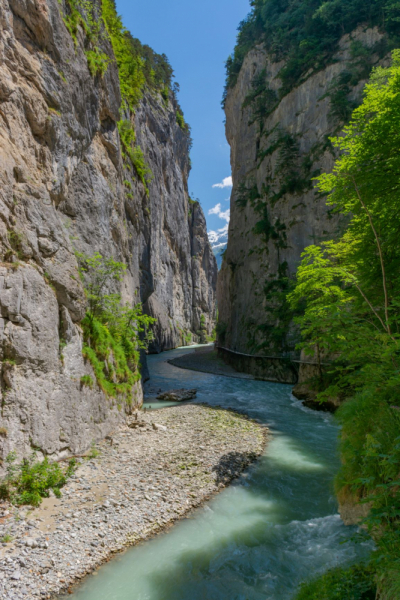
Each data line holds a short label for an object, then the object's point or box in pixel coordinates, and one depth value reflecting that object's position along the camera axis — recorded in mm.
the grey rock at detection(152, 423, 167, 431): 13364
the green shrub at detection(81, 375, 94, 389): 10641
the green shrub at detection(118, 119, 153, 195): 22797
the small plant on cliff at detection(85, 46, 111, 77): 15789
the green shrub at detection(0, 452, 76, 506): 7113
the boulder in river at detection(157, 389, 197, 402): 20470
